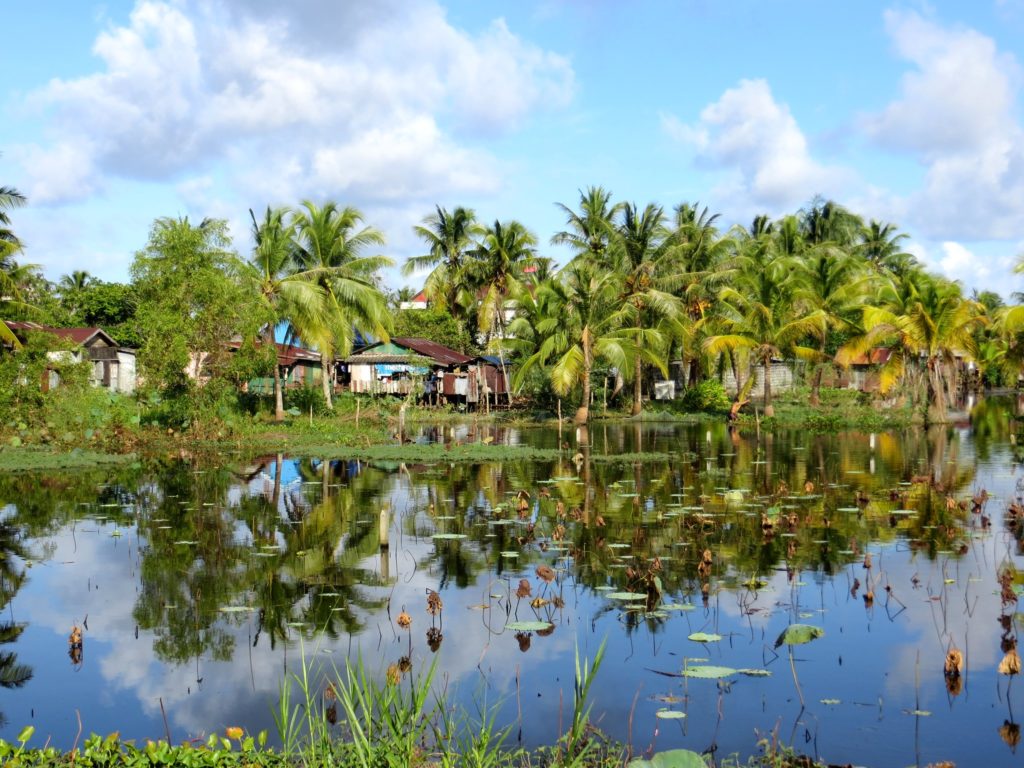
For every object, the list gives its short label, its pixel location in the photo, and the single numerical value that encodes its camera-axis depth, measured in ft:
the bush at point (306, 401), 118.73
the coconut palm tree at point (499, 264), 148.87
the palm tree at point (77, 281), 183.34
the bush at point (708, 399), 136.15
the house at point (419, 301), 286.23
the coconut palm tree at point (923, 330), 112.68
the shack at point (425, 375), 146.41
